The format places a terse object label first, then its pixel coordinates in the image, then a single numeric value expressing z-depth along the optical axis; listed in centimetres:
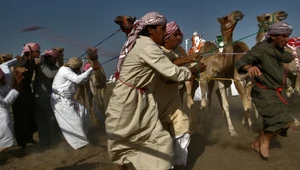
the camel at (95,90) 1055
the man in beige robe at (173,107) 462
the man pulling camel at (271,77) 505
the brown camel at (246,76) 780
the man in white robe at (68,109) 685
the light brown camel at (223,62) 798
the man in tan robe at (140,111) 397
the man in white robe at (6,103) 636
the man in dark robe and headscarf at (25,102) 753
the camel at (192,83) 885
